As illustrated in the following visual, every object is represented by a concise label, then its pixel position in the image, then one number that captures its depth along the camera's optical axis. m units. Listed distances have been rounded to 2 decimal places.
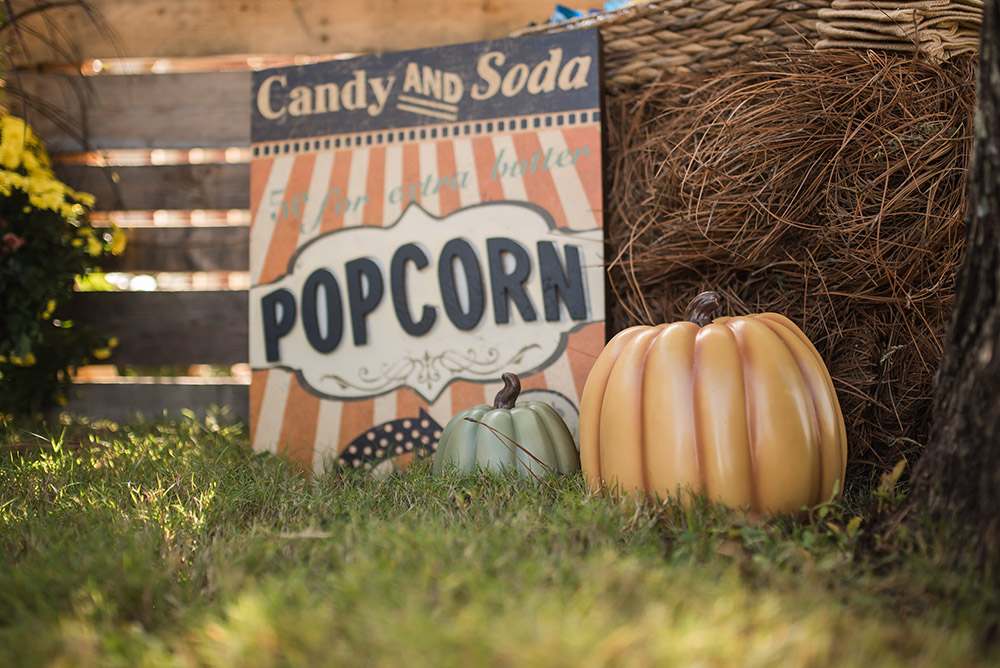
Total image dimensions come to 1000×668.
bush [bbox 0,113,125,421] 2.01
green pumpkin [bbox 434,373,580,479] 1.40
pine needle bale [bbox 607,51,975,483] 1.40
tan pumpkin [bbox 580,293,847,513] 1.13
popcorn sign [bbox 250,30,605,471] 1.73
